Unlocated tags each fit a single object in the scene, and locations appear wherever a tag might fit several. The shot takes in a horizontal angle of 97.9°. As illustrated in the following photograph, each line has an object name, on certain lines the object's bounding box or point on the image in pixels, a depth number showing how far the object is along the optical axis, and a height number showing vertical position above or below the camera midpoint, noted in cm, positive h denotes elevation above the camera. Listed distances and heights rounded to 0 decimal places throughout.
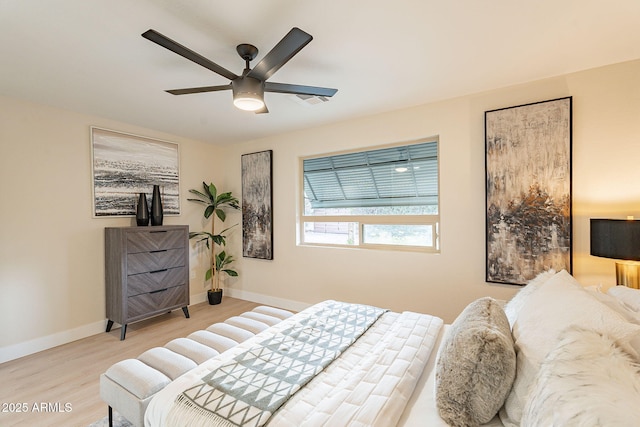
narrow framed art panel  412 +10
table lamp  177 -24
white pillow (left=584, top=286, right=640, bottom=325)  114 -44
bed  71 -57
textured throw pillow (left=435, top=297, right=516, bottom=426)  96 -59
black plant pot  422 -129
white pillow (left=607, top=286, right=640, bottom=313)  129 -44
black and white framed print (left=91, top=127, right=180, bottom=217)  329 +54
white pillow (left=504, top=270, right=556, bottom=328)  140 -47
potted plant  426 -40
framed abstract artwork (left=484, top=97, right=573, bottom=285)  234 +17
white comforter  103 -76
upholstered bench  142 -87
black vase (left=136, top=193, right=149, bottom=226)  342 +2
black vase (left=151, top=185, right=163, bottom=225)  356 +5
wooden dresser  309 -71
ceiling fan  147 +89
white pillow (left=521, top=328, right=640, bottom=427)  60 -43
